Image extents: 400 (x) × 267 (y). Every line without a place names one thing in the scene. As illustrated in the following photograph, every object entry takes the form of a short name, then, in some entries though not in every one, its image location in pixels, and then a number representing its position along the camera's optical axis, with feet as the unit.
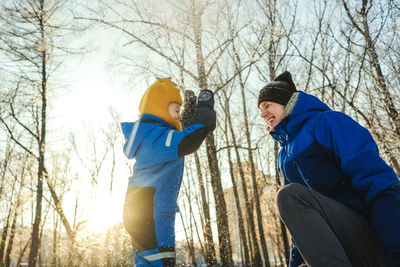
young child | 5.82
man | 3.40
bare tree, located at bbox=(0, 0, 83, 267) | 22.84
